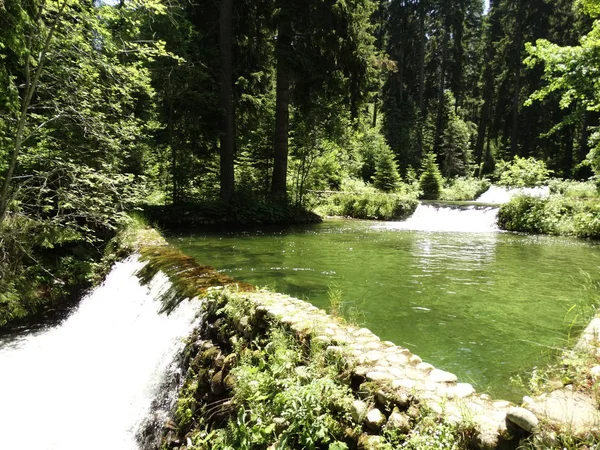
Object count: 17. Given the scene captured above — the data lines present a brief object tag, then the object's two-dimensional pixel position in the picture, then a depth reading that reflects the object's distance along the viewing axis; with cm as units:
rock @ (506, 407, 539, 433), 183
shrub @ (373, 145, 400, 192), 2394
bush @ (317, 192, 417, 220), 1795
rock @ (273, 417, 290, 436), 271
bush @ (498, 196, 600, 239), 1192
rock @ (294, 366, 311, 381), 292
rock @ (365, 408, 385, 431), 232
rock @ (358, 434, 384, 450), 220
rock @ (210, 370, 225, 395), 357
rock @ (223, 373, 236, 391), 342
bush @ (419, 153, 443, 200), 2542
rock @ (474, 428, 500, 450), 192
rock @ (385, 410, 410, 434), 219
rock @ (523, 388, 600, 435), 183
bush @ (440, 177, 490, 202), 2452
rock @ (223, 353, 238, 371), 366
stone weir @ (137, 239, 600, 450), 208
